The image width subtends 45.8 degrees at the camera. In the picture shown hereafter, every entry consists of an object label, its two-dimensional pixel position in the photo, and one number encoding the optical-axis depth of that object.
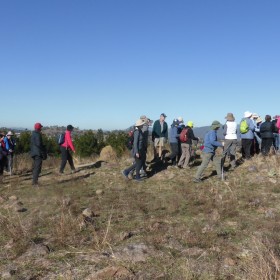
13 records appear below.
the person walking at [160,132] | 12.50
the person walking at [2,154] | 12.14
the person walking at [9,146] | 12.62
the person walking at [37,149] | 10.40
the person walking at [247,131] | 12.05
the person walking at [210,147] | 10.01
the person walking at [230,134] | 11.46
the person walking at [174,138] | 12.00
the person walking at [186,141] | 11.70
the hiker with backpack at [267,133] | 12.34
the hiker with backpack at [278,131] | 12.75
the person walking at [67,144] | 12.17
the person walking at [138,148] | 10.42
